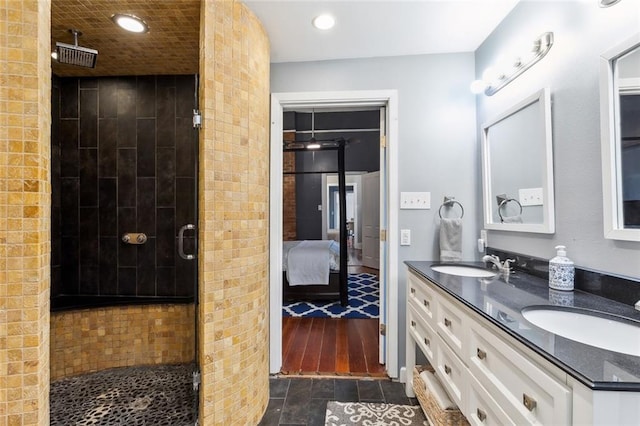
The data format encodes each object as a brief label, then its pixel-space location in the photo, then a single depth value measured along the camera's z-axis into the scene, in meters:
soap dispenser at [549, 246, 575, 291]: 1.16
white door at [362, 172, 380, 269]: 5.54
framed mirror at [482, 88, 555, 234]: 1.36
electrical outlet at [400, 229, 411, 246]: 2.01
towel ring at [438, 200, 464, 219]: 1.96
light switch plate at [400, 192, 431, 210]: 2.00
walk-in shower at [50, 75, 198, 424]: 2.20
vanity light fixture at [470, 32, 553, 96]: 1.38
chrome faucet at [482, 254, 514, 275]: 1.54
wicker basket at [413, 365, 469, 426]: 1.26
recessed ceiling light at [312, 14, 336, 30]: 1.66
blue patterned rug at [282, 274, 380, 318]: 3.23
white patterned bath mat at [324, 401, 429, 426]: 1.57
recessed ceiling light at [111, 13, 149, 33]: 1.56
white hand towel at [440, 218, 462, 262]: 1.89
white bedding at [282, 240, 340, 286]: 3.52
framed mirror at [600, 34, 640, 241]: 0.98
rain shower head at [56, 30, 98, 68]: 1.58
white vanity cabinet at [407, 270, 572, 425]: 0.69
